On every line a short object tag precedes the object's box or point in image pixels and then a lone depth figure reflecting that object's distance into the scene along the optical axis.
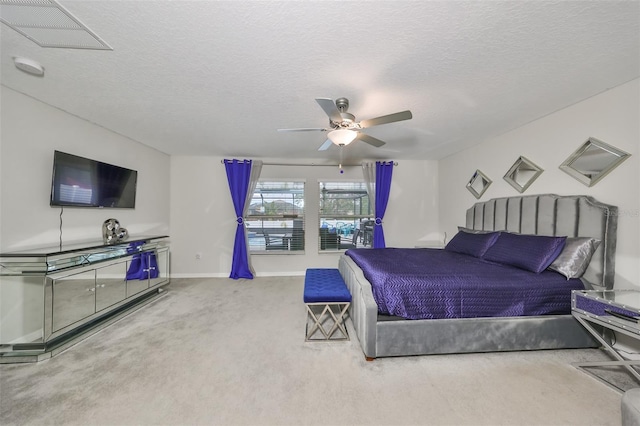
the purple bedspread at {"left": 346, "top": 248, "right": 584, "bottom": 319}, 2.02
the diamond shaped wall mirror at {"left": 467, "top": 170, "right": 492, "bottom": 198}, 3.63
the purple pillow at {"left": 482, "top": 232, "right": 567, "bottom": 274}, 2.25
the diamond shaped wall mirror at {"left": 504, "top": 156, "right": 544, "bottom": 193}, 2.86
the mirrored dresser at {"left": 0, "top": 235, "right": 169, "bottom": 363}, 2.01
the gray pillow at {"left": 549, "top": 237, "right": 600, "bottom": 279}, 2.14
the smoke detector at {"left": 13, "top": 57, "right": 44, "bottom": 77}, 1.77
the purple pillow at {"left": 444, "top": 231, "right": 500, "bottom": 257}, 3.00
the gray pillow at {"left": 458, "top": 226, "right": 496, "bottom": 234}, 3.40
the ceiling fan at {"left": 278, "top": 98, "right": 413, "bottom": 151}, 1.97
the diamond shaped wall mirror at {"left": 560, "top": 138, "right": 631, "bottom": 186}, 2.12
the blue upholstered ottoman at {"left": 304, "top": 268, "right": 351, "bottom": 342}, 2.28
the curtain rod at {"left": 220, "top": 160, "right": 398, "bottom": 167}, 4.76
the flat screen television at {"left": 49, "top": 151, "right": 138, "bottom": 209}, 2.50
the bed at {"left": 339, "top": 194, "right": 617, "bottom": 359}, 1.99
